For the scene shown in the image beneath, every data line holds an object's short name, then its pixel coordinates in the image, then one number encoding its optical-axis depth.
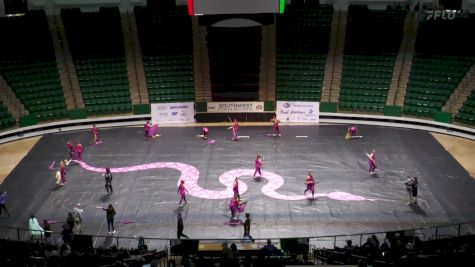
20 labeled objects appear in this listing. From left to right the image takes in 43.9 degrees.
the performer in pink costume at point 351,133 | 35.78
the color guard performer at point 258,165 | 29.39
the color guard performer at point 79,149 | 32.56
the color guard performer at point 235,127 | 35.50
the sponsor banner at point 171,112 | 39.59
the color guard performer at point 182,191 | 26.50
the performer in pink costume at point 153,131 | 36.63
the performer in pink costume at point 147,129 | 36.36
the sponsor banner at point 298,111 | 39.41
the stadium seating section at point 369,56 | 40.78
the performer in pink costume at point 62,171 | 29.44
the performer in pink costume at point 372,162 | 30.03
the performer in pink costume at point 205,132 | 36.06
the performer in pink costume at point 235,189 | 25.92
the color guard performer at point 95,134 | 35.53
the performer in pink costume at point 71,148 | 32.75
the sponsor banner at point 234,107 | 39.81
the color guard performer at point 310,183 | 27.39
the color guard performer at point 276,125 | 36.06
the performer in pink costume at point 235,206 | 25.36
